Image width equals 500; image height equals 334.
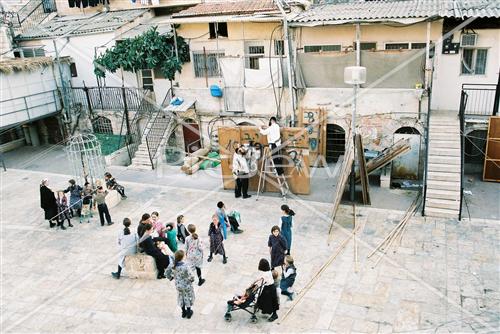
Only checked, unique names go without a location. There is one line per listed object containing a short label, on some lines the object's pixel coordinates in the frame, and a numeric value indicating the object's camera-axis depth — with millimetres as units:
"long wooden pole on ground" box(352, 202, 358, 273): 11945
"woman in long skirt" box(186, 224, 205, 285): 10758
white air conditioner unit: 16672
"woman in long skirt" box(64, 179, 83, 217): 15532
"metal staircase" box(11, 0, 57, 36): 26281
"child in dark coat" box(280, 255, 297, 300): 10125
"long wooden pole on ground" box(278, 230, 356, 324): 10414
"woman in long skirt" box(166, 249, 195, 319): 9594
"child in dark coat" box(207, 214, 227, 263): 11766
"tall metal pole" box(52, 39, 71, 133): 23520
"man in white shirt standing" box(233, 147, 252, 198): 15841
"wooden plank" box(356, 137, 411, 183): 15719
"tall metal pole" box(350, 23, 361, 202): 14523
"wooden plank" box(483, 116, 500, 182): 16141
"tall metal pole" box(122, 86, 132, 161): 22094
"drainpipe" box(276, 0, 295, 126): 17266
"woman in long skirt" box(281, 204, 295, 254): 11422
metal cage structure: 16953
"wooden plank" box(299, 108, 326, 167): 18219
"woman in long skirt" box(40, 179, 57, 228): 14897
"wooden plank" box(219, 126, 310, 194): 15930
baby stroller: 9766
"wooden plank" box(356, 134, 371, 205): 14534
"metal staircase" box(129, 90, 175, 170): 20172
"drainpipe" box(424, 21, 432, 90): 15913
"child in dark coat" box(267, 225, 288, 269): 10578
